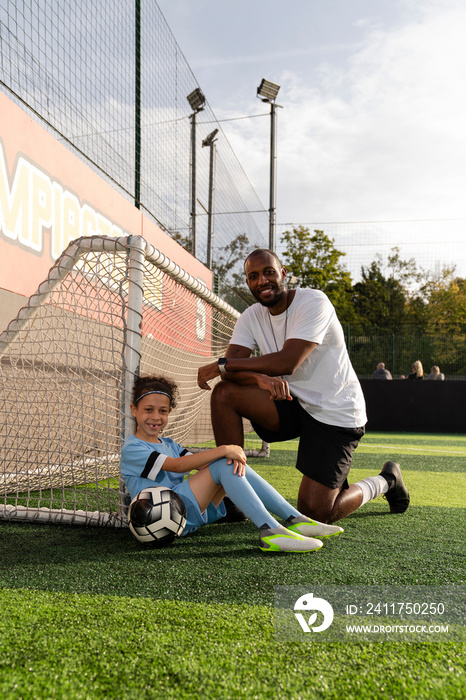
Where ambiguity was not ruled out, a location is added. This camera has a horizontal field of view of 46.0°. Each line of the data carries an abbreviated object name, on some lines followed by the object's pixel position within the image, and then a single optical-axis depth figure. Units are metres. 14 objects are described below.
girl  2.08
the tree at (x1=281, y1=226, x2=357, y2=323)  20.64
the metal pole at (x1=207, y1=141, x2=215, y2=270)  9.15
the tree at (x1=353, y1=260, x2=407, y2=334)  20.97
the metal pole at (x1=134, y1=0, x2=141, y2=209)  5.62
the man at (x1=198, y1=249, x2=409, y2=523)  2.52
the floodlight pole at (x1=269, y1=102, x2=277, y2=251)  10.70
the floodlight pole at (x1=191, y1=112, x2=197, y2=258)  8.34
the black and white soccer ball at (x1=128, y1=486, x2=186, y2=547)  2.05
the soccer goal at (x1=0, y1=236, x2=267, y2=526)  2.57
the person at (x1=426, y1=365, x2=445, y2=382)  12.36
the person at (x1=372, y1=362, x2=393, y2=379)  12.52
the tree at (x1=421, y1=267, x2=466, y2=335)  20.98
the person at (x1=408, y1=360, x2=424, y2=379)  12.28
